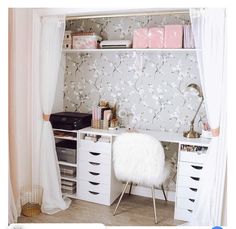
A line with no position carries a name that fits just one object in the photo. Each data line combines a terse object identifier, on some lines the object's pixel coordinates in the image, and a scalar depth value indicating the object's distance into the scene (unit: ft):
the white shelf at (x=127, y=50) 8.81
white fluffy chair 8.14
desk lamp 9.07
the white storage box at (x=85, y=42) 10.10
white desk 8.54
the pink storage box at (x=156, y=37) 9.02
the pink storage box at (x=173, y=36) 8.77
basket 8.76
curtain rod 8.23
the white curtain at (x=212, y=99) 7.02
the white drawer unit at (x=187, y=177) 8.43
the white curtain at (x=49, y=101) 8.88
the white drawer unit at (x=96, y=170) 9.47
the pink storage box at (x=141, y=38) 9.23
